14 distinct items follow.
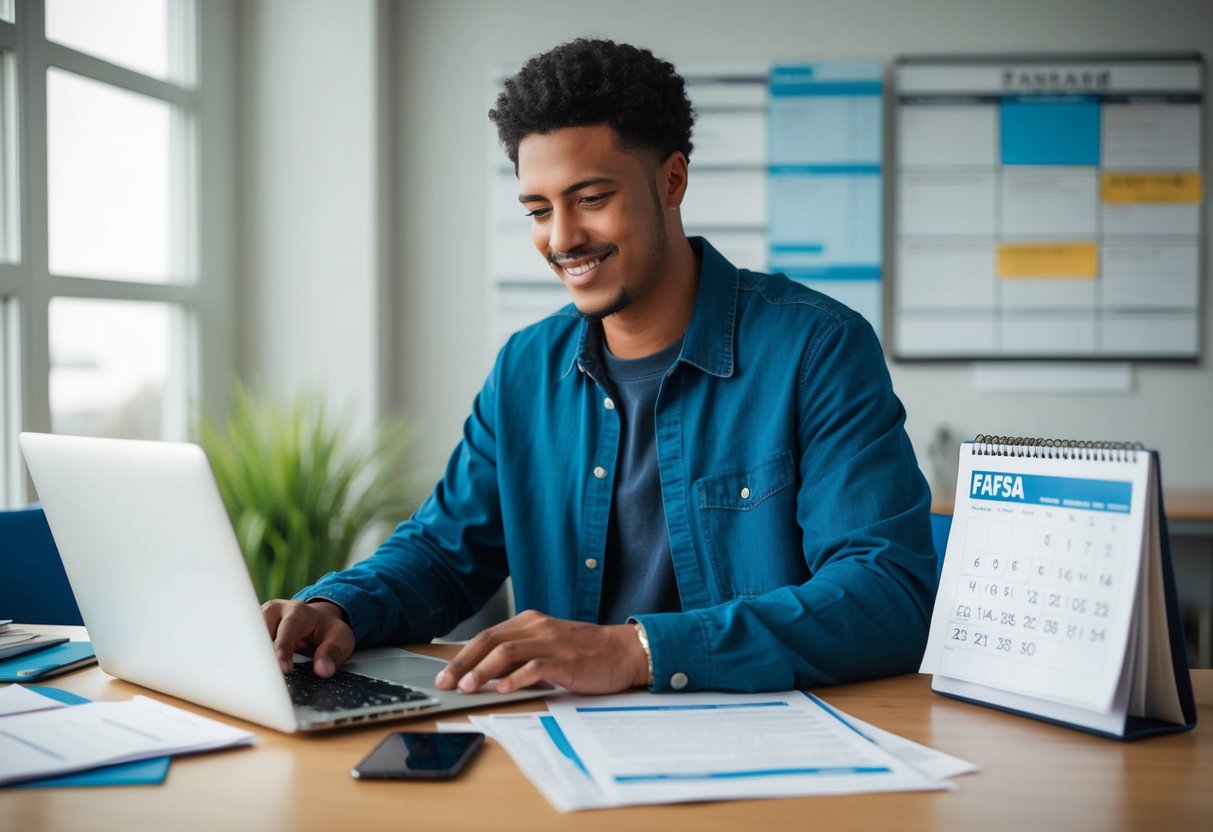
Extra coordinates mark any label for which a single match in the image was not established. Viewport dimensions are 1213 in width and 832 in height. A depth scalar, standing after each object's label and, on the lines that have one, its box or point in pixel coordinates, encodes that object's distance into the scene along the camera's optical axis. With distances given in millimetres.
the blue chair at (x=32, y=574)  1673
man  1317
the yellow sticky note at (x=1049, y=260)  3299
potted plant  2854
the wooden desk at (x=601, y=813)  788
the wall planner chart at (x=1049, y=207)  3268
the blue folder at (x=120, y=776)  869
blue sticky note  3283
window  2449
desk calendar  947
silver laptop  927
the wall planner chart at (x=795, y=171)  3299
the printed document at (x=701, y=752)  833
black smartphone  866
